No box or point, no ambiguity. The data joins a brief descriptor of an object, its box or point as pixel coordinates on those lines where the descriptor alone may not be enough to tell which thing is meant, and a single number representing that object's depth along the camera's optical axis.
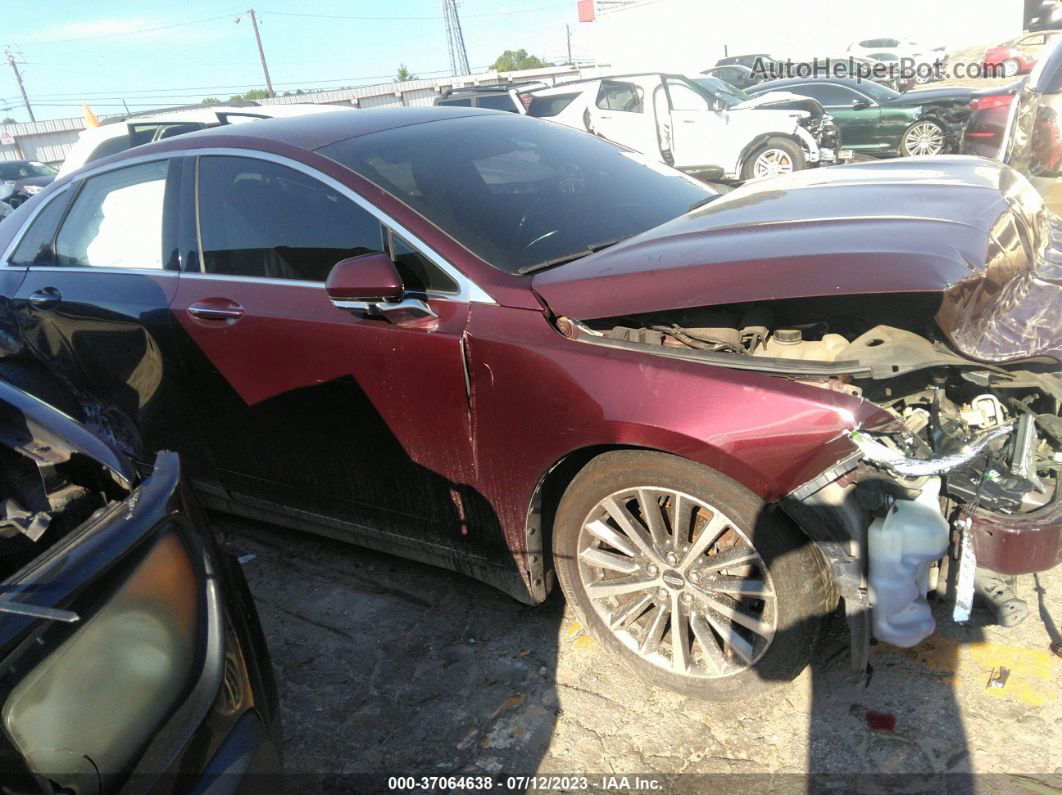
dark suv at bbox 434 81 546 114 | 12.73
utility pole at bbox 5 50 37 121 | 70.06
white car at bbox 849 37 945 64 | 30.23
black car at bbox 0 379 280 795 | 1.31
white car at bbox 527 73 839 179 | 10.78
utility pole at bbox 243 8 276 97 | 59.81
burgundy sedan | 2.04
